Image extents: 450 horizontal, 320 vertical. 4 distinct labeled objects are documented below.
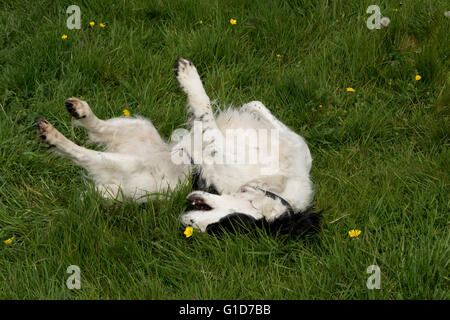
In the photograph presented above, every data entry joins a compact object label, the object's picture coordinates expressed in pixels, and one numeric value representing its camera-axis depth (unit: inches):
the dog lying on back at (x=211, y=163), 118.0
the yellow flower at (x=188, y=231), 115.0
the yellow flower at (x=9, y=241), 118.3
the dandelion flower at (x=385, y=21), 174.6
